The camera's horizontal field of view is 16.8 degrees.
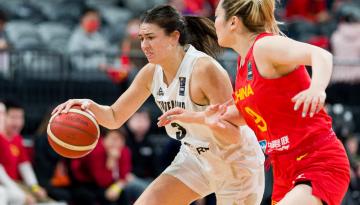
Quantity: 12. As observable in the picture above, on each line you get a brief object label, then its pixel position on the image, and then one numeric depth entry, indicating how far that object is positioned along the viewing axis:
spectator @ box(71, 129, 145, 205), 12.92
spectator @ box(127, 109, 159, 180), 13.73
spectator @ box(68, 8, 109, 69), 15.73
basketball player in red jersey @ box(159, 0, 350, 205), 5.97
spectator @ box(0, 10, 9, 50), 14.62
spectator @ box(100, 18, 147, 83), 14.24
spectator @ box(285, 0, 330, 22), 18.85
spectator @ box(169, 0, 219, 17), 16.52
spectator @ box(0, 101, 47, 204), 12.10
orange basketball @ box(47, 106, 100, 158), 7.37
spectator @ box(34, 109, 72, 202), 13.01
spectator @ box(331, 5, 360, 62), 16.99
